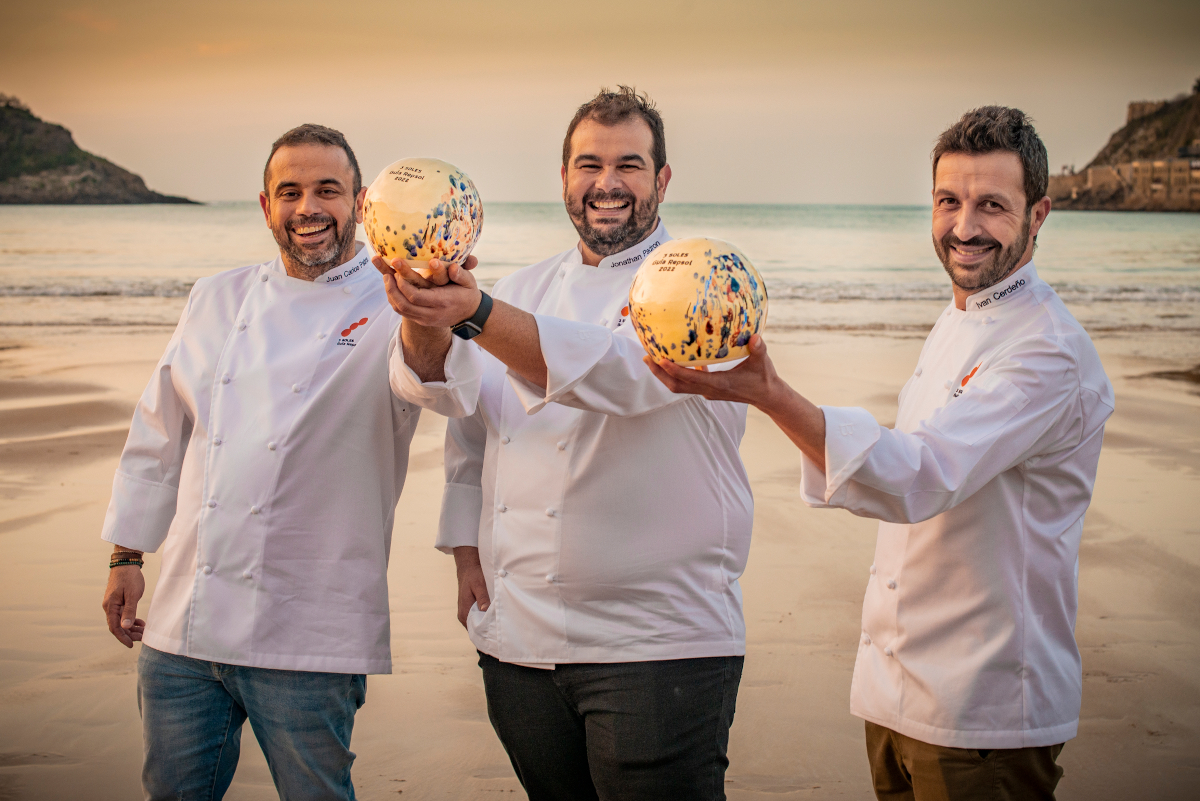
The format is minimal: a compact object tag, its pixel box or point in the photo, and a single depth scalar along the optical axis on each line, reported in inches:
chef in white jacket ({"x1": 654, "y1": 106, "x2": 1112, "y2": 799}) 84.7
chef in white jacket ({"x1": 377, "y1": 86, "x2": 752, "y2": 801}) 94.7
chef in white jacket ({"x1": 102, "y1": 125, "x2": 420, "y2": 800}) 108.3
